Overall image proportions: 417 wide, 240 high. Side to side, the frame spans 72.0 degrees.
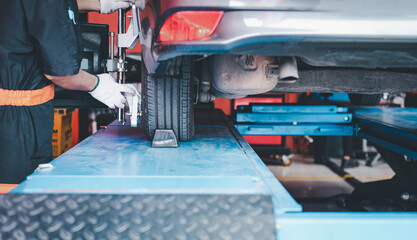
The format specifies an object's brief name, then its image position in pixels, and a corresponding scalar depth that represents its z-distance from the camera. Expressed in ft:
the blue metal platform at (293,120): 6.95
